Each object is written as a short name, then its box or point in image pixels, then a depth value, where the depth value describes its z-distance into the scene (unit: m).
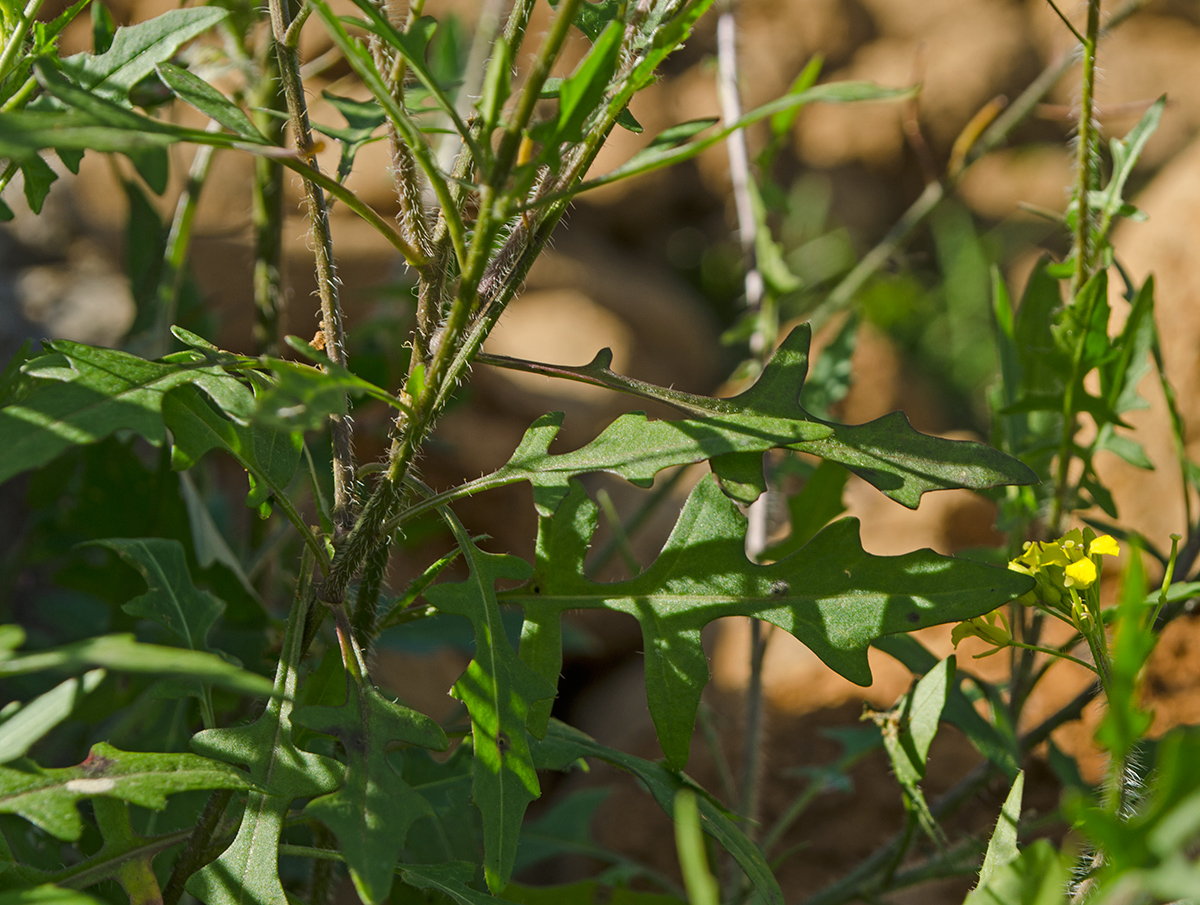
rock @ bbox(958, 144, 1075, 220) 2.23
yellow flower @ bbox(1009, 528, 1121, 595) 0.54
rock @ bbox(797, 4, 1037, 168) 2.17
